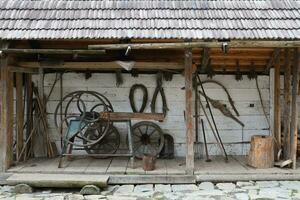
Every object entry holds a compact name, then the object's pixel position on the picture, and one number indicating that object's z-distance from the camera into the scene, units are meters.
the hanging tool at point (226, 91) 7.15
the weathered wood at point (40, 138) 6.93
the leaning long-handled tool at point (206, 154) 6.65
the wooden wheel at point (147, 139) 6.80
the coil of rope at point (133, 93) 7.09
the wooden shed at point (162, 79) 5.45
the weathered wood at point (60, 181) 5.23
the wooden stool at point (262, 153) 5.99
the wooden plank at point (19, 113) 6.47
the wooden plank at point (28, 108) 6.84
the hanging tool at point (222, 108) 7.15
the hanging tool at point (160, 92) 7.08
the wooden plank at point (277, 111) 6.56
